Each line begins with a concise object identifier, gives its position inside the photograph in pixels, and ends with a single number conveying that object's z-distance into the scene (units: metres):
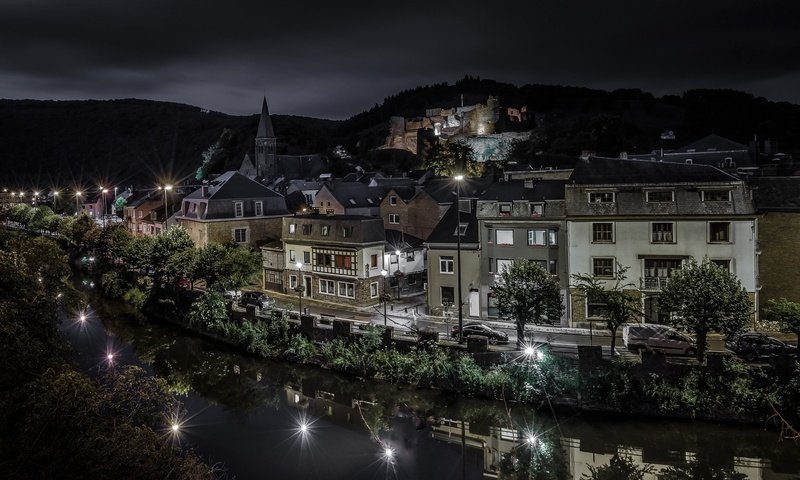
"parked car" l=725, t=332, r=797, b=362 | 23.88
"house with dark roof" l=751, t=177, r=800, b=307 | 30.09
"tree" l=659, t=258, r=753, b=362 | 22.39
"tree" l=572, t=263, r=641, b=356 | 24.20
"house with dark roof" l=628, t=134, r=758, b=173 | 54.50
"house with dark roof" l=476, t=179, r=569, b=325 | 31.91
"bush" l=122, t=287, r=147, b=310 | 41.34
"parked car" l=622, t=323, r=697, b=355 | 24.73
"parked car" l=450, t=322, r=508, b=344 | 27.09
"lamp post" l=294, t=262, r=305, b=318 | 35.38
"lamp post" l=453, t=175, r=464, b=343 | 26.02
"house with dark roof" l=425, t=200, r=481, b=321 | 34.06
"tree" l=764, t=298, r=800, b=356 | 23.12
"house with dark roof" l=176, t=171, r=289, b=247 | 47.81
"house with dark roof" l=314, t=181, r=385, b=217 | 54.84
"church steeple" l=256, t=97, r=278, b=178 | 114.62
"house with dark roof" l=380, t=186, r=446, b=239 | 49.28
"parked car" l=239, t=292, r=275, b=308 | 35.53
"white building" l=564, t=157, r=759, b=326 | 28.80
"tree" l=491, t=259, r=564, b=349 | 25.84
